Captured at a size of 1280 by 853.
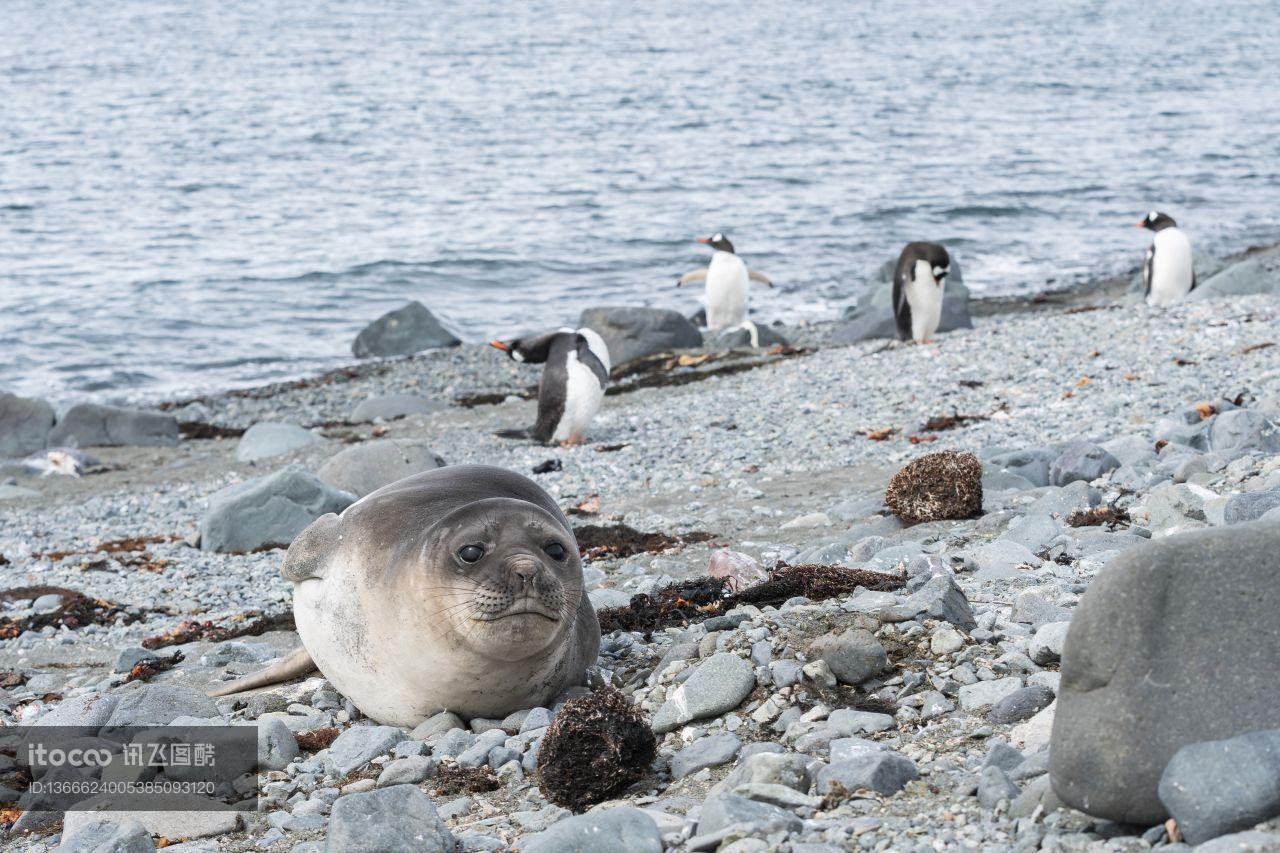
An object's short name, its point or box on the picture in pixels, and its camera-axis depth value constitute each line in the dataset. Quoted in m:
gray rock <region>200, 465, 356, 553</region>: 10.59
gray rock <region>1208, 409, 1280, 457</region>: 8.17
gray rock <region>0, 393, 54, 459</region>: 17.31
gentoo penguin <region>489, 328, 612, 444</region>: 13.93
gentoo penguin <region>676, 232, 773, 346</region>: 23.70
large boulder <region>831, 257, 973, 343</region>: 20.81
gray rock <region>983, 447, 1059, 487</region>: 9.24
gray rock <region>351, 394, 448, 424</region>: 18.09
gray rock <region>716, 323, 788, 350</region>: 21.72
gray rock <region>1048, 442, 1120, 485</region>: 8.61
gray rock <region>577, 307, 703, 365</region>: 20.70
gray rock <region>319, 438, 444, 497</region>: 11.95
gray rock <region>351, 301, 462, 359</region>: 23.66
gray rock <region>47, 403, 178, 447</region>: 17.45
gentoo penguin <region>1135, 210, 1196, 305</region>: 20.67
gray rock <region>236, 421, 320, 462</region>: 15.79
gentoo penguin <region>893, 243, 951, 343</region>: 18.75
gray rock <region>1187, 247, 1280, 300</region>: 19.86
